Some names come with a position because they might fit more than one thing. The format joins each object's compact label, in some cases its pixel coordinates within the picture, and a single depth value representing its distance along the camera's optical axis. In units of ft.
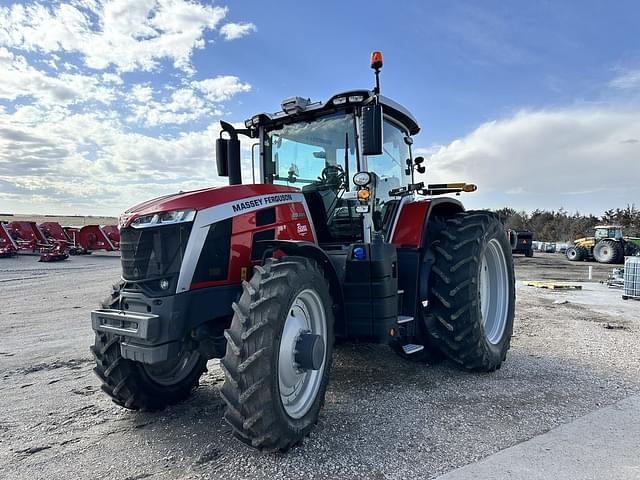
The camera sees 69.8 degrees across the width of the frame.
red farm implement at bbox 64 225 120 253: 68.49
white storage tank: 31.82
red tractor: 9.12
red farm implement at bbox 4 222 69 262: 66.30
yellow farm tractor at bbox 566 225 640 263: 75.10
